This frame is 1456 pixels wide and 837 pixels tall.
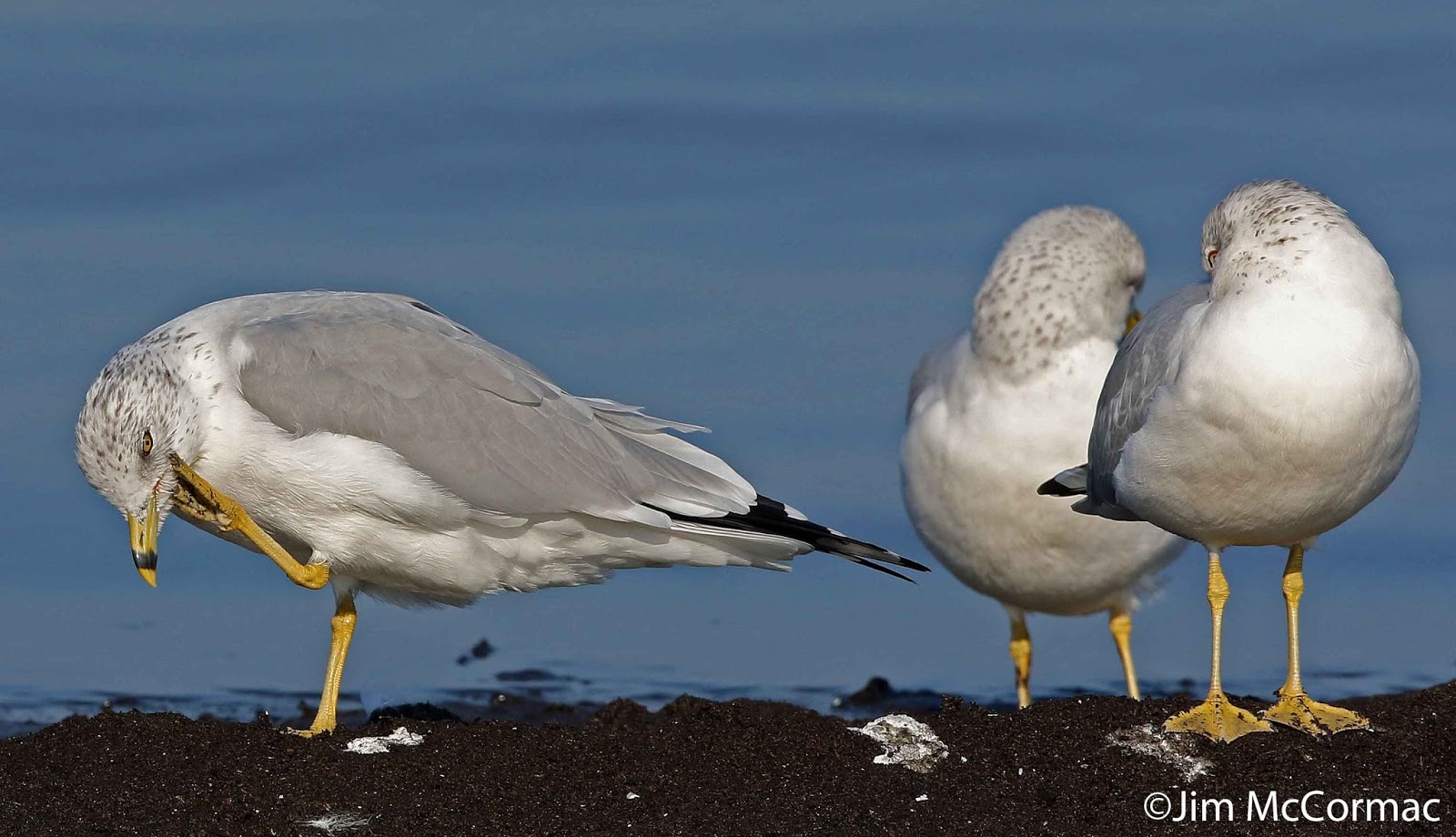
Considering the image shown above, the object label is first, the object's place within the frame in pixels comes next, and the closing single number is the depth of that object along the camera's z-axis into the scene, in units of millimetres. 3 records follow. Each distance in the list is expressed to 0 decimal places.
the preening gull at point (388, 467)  13297
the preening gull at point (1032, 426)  16156
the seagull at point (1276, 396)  11289
